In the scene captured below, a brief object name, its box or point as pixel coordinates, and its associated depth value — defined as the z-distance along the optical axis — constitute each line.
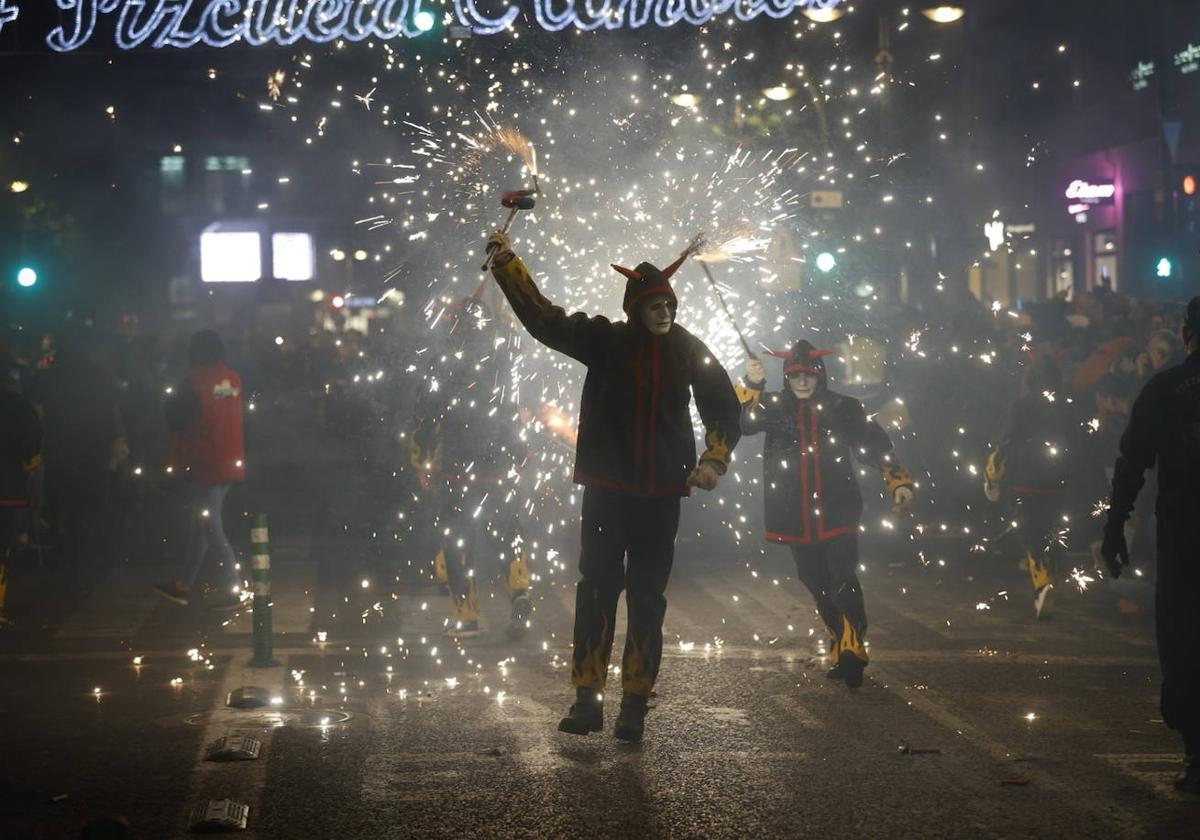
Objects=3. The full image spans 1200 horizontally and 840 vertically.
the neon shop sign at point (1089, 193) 36.19
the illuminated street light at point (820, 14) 17.59
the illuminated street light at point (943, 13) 18.44
